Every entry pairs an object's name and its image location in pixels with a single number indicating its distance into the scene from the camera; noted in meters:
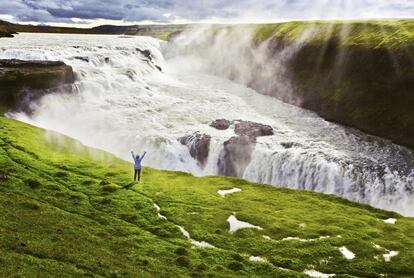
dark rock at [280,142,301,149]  62.62
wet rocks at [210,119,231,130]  70.19
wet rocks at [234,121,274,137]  67.05
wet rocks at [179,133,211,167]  62.31
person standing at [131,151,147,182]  41.66
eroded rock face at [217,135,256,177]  60.50
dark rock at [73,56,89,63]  99.66
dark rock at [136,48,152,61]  126.44
